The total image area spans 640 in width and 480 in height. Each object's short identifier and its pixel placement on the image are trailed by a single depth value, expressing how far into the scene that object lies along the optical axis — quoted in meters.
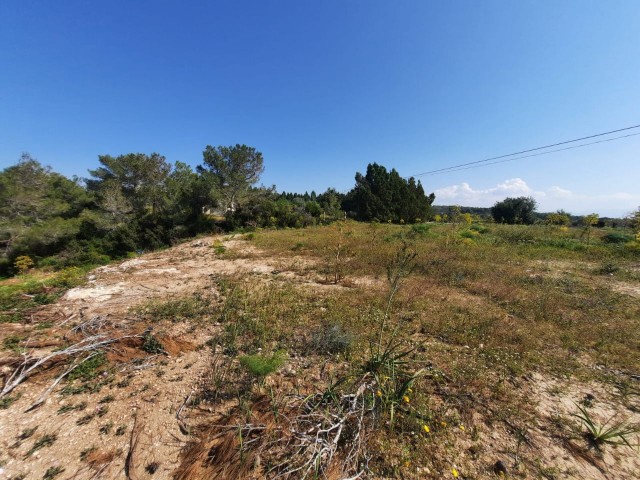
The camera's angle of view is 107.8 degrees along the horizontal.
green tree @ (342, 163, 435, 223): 28.22
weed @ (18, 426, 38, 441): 2.12
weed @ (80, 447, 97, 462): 1.95
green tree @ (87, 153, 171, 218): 17.73
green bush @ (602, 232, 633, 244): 11.30
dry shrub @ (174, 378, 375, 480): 1.83
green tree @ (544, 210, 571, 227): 13.02
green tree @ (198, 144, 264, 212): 19.91
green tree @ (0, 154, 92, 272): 14.88
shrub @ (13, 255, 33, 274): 13.04
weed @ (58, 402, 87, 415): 2.39
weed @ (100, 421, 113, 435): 2.19
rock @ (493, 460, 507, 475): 1.89
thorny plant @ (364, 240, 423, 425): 2.31
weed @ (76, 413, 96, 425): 2.27
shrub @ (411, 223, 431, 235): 13.42
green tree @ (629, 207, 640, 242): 9.37
